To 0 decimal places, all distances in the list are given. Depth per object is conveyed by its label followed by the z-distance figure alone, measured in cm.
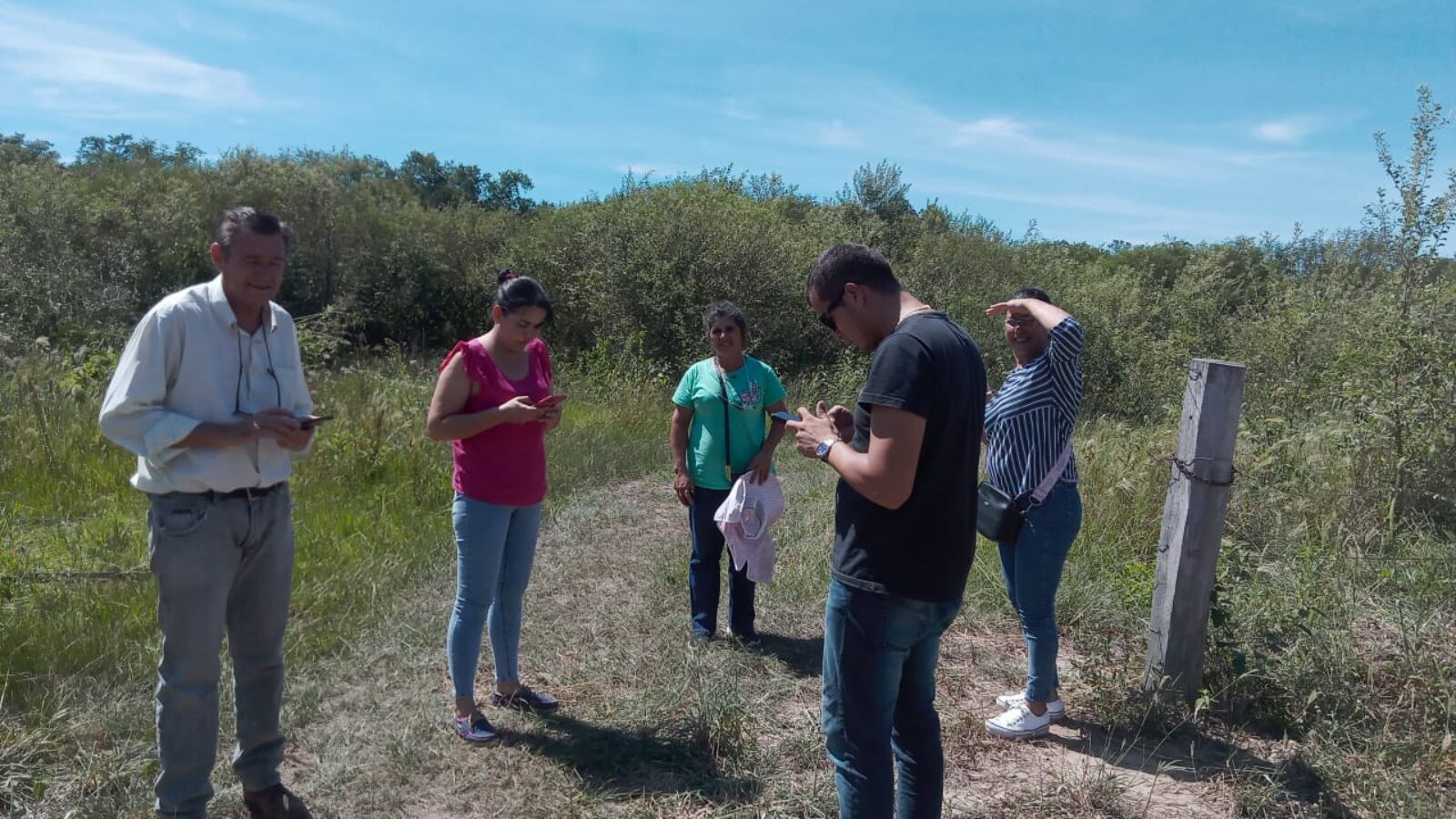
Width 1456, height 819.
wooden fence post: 367
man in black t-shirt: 228
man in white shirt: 259
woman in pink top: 341
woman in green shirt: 454
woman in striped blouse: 357
